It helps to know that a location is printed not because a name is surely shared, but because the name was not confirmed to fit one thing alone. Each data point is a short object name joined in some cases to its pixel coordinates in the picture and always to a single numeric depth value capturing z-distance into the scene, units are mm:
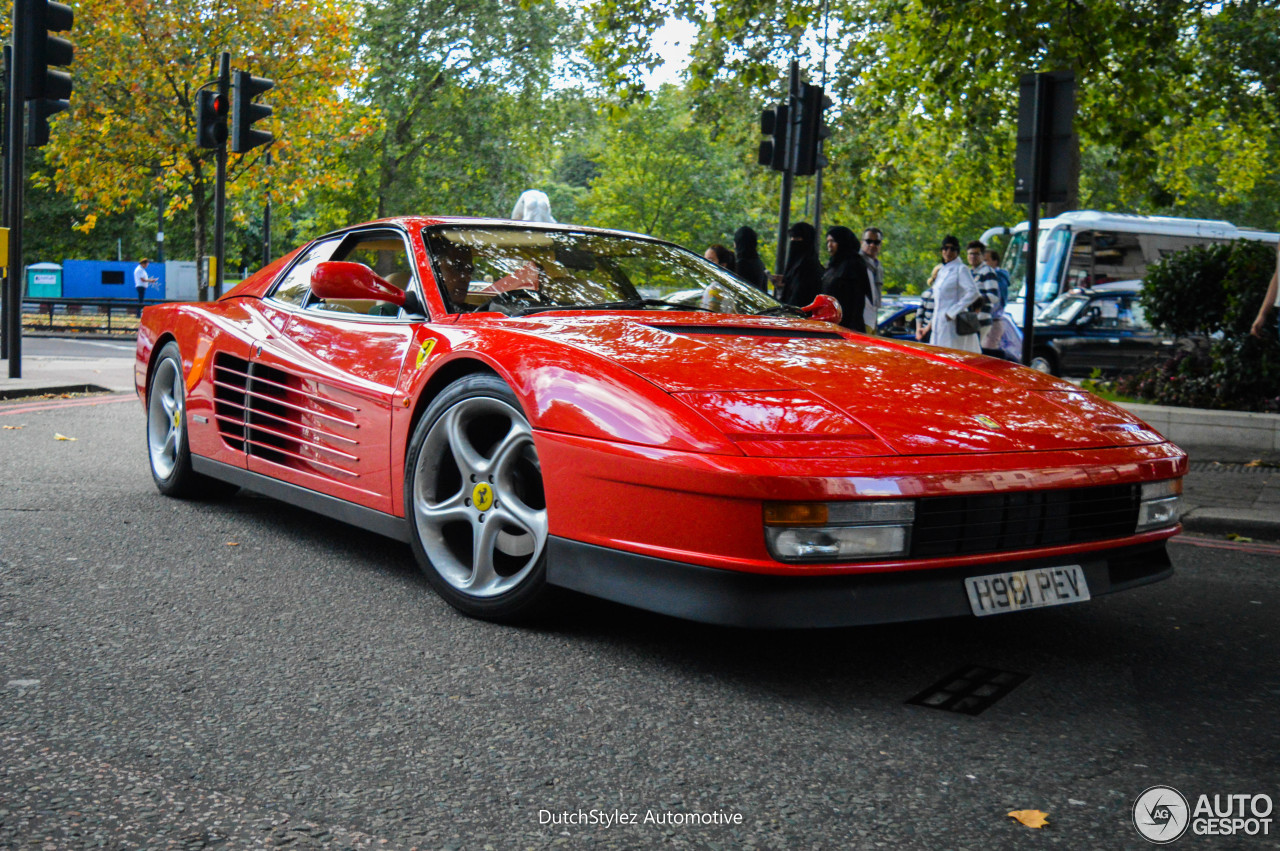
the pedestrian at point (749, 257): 9750
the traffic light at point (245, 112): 13078
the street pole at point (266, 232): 32062
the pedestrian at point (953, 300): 11273
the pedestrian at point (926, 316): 13255
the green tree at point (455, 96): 32719
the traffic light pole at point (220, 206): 14125
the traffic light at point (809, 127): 10180
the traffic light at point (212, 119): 13229
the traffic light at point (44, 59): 10852
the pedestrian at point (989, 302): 12844
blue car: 18344
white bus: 24953
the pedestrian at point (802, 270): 9445
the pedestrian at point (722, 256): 10992
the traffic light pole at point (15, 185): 11125
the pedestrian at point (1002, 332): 13125
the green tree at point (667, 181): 44875
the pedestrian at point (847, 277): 9539
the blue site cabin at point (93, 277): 38688
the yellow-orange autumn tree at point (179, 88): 23484
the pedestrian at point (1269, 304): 7613
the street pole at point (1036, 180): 8000
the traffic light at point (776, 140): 10297
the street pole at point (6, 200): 11680
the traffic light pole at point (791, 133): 10227
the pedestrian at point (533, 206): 8812
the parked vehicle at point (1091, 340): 18688
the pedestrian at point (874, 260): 11242
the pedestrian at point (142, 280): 32562
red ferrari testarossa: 2973
